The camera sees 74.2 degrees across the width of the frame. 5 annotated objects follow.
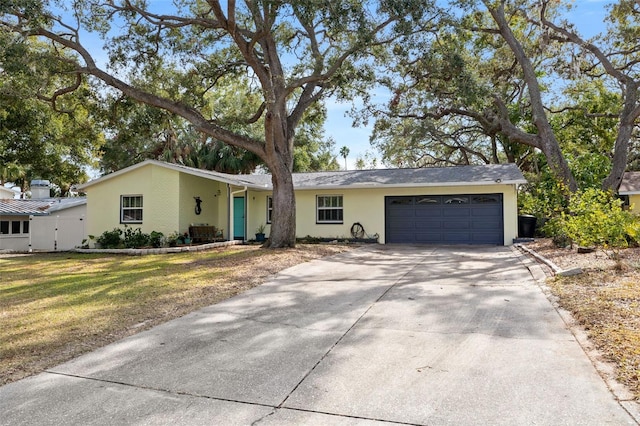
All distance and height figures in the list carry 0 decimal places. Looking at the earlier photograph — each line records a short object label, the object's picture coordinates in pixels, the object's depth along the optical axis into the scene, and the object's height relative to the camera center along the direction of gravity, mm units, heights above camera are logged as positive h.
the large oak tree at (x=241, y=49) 10359 +5218
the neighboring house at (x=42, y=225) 20172 +32
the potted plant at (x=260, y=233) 18625 -367
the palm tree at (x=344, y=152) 51125 +8769
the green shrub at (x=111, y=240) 15984 -554
